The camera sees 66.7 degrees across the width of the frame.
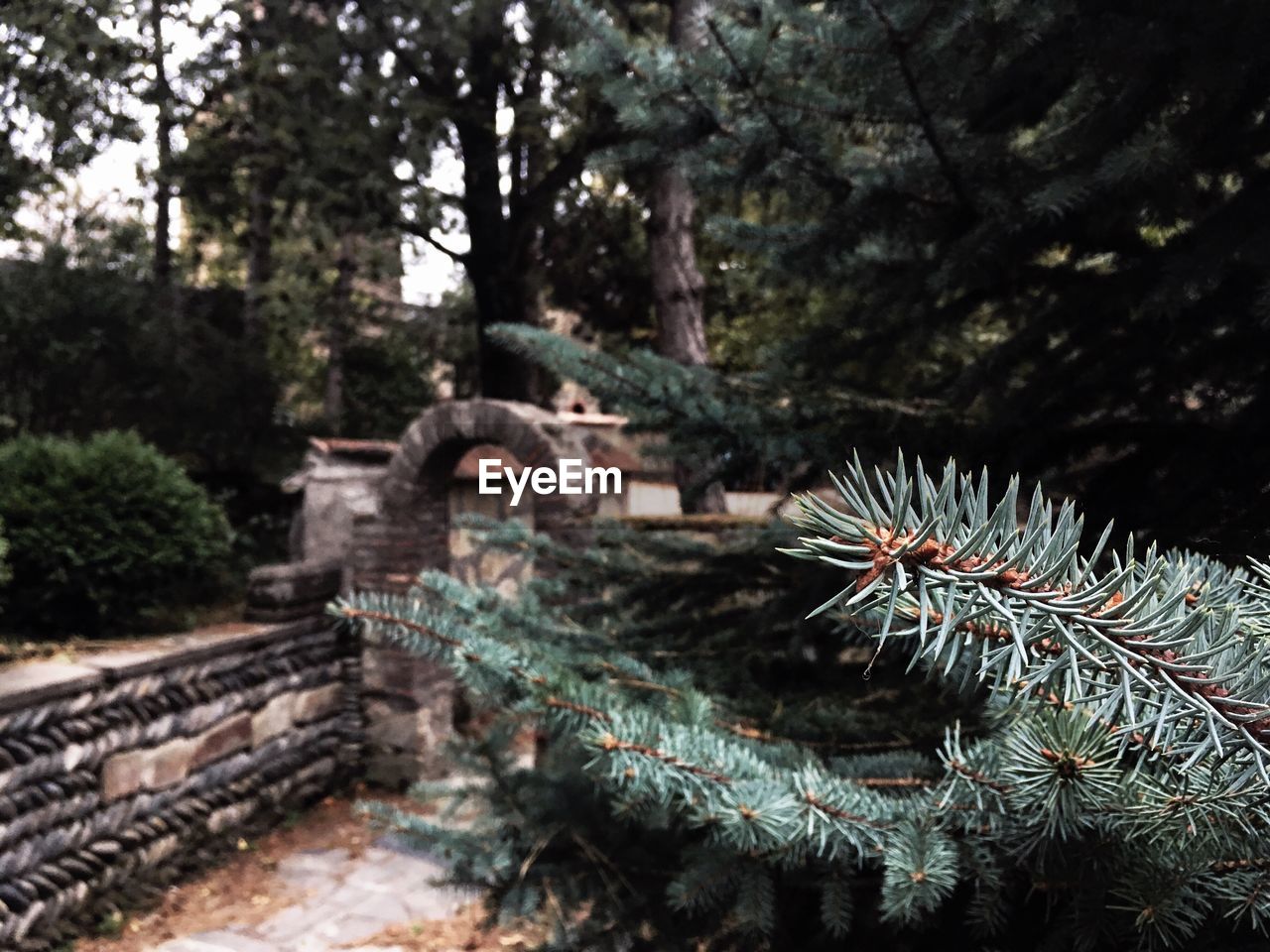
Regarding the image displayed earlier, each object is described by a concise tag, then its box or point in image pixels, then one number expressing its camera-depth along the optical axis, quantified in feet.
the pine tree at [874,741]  1.08
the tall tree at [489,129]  20.17
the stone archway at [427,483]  13.26
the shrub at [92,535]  11.86
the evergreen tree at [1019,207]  2.63
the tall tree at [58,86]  15.70
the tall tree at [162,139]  19.42
